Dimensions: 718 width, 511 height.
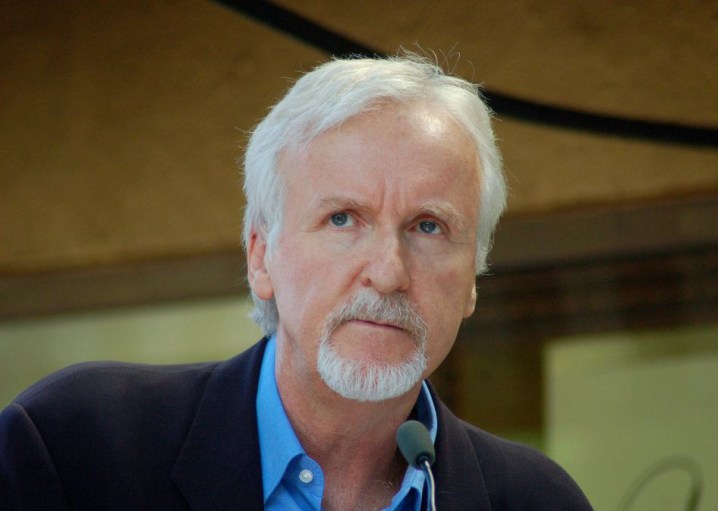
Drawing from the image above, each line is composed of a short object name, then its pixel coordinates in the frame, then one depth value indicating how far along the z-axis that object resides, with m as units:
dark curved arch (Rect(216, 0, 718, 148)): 7.48
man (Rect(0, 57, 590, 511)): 4.59
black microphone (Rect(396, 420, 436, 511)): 4.48
